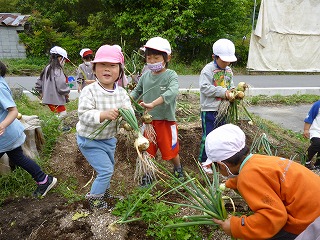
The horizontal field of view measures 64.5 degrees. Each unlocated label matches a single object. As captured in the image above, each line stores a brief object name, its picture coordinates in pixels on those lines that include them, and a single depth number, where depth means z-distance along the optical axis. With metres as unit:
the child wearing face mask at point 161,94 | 2.36
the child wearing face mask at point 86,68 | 4.09
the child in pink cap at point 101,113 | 1.94
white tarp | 9.53
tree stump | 2.60
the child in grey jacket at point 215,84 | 2.58
